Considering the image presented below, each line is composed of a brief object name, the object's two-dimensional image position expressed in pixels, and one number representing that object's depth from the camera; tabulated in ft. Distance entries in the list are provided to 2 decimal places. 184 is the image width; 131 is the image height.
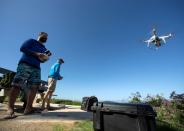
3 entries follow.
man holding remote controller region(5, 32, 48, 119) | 6.99
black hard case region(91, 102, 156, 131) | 3.69
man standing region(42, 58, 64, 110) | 10.77
